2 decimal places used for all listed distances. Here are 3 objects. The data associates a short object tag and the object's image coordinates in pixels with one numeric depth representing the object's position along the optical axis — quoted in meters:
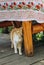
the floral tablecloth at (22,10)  3.33
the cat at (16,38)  3.67
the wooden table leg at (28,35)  3.51
